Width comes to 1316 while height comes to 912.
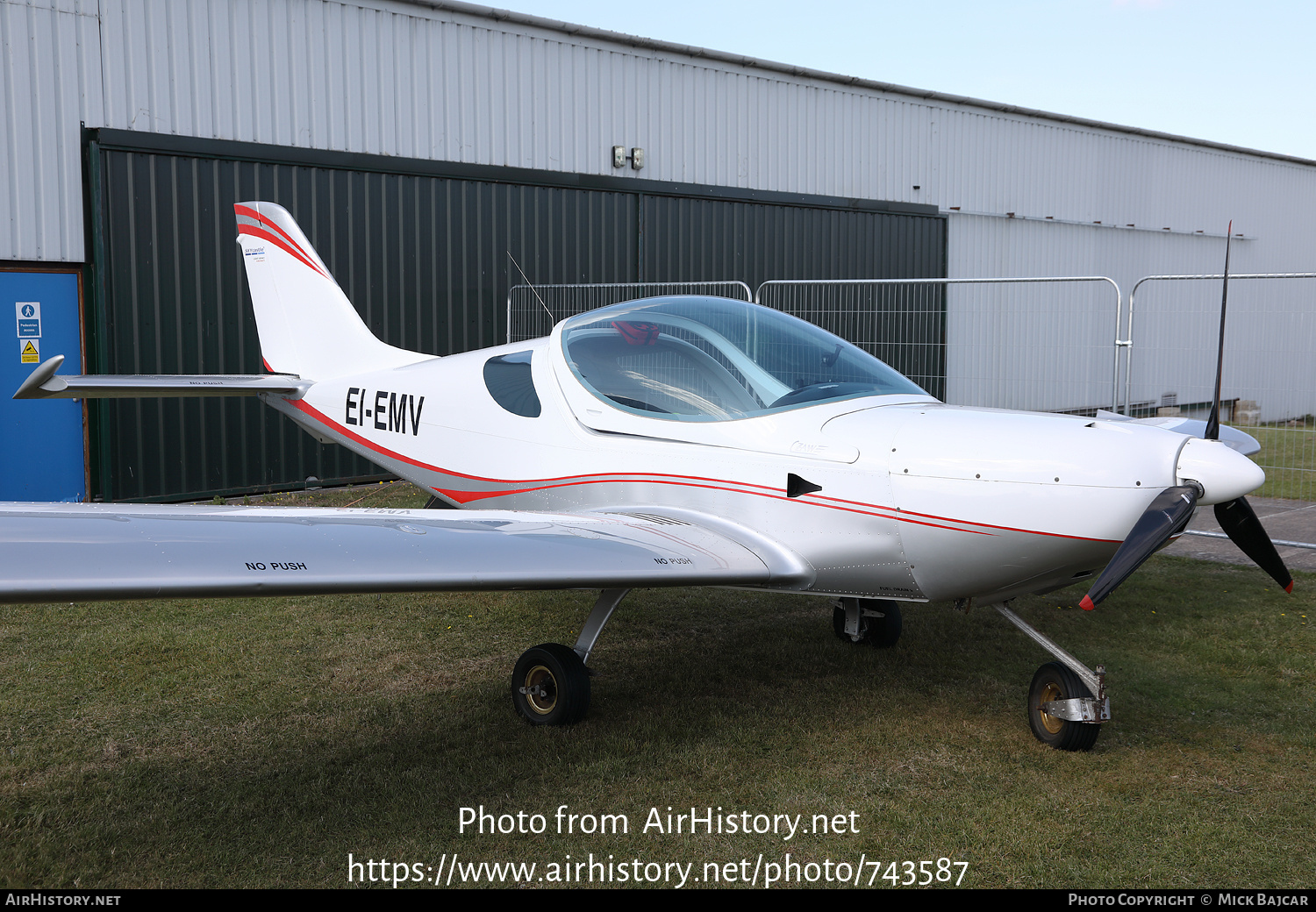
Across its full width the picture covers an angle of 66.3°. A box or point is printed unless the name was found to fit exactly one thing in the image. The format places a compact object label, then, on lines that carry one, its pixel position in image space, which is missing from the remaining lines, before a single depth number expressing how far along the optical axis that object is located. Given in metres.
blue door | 8.39
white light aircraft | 2.99
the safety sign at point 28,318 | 8.40
